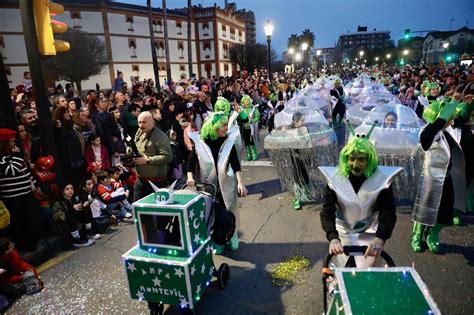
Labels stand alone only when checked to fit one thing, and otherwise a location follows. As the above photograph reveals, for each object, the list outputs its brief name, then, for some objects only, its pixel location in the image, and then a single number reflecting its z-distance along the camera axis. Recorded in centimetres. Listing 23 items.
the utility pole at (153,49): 2454
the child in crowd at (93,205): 537
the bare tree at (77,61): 3045
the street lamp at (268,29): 1550
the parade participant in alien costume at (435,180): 405
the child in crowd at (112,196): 602
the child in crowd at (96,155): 646
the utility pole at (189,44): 2904
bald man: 448
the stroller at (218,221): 360
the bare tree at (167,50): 2684
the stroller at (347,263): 247
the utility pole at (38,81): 478
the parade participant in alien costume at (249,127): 888
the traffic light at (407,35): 3856
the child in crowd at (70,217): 507
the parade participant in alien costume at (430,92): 944
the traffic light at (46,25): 487
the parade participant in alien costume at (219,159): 441
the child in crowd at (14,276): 391
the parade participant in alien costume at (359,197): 271
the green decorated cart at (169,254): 302
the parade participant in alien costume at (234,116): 484
